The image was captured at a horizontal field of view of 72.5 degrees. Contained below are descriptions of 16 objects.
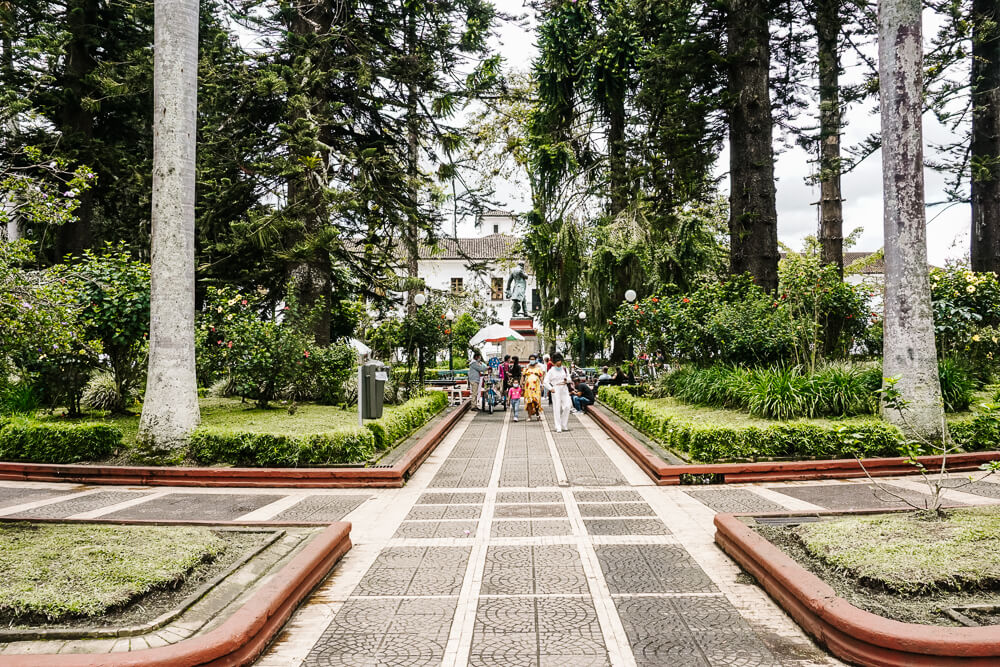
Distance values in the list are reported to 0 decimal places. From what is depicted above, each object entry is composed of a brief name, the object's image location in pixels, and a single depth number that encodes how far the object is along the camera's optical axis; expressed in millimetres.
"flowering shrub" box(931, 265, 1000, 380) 11781
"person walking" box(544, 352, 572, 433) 14547
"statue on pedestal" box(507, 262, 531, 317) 32031
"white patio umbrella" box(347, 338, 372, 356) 21069
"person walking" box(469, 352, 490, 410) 21422
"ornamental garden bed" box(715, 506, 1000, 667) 3492
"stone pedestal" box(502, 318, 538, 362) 31859
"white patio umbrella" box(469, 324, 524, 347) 23500
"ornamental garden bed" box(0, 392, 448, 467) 9594
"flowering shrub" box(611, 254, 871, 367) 12984
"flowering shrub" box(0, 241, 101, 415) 5844
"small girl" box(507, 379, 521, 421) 18156
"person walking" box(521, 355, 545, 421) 17531
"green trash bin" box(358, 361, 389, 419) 10562
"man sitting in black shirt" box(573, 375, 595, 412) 20031
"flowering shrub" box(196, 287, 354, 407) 12836
